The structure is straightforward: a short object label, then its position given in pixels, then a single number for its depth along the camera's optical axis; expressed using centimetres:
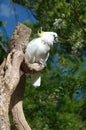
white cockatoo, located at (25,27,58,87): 816
